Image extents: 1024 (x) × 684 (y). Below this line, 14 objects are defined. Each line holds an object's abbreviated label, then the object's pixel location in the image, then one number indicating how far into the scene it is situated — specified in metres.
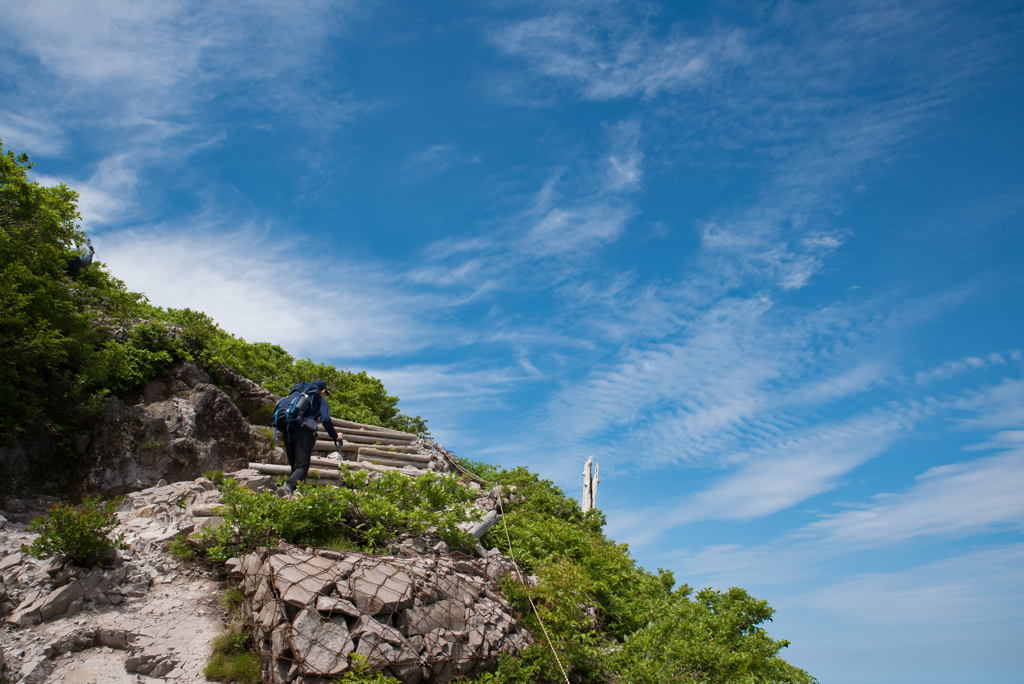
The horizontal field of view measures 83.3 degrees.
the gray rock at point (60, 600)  5.33
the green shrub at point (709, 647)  6.11
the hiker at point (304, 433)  8.13
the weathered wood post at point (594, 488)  18.72
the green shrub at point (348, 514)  6.35
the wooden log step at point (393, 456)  11.08
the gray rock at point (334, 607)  5.12
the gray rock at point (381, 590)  5.29
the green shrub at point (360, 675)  4.73
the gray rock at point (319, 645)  4.82
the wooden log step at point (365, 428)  12.20
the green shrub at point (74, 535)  5.66
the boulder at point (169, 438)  8.68
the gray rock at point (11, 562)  5.60
